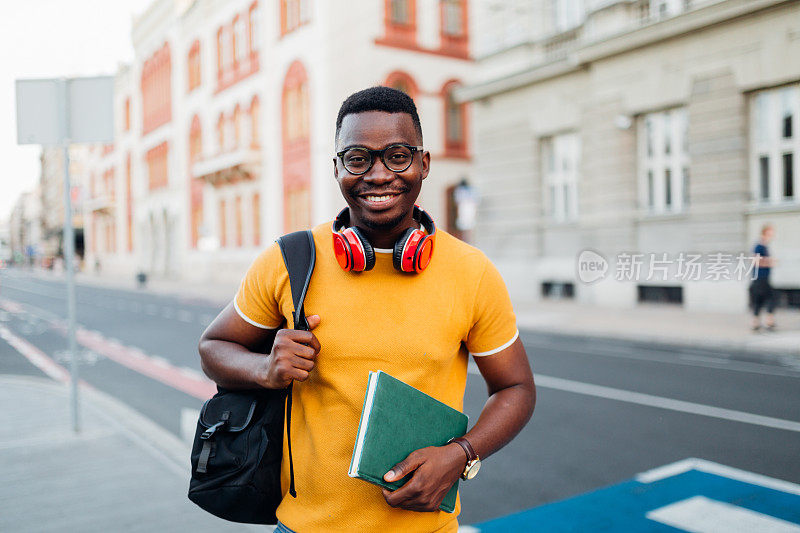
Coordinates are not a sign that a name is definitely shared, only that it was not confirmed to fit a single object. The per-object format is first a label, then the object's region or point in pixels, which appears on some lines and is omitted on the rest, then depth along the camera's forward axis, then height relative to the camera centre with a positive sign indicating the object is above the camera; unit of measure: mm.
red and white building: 28016 +6513
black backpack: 1880 -533
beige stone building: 14500 +2383
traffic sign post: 6180 +1184
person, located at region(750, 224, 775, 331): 12047 -861
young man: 1734 -214
